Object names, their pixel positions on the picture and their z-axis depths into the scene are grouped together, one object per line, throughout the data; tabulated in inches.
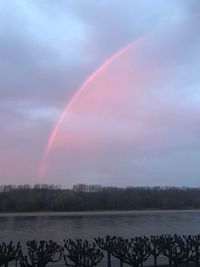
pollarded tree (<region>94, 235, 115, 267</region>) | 415.7
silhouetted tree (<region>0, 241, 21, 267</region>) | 342.2
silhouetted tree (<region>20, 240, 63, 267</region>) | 341.3
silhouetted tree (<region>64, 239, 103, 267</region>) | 344.3
